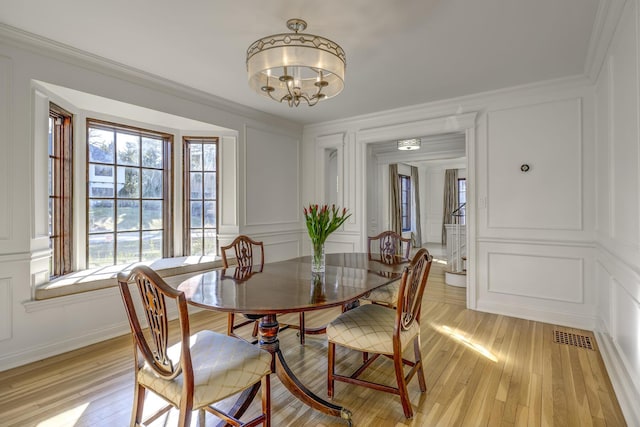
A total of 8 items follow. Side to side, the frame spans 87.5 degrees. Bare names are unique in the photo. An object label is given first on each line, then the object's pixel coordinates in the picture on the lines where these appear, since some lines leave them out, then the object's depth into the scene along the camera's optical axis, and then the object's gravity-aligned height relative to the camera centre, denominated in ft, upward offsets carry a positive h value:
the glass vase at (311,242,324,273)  7.64 -1.03
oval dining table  5.54 -1.46
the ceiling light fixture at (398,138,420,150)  17.29 +3.63
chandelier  6.57 +3.09
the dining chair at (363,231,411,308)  9.35 -1.36
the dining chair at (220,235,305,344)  9.10 -1.41
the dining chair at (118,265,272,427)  4.51 -2.30
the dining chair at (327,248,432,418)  6.34 -2.36
